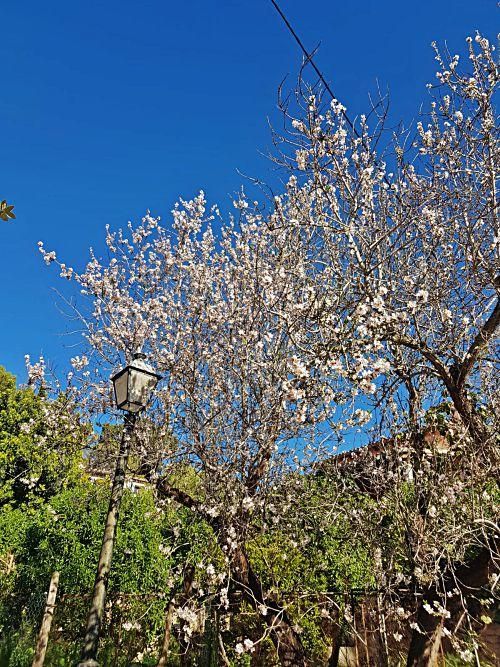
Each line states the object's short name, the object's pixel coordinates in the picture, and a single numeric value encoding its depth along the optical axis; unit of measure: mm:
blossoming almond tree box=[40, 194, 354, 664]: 5145
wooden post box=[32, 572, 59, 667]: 4620
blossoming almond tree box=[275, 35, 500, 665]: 4109
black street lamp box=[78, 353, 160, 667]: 3785
